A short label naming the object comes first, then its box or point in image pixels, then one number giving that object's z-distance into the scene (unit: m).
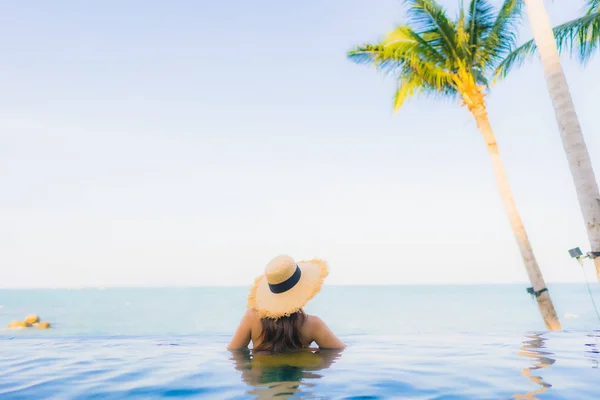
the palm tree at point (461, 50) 11.98
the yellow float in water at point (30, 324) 43.81
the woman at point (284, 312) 4.50
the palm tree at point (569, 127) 6.96
